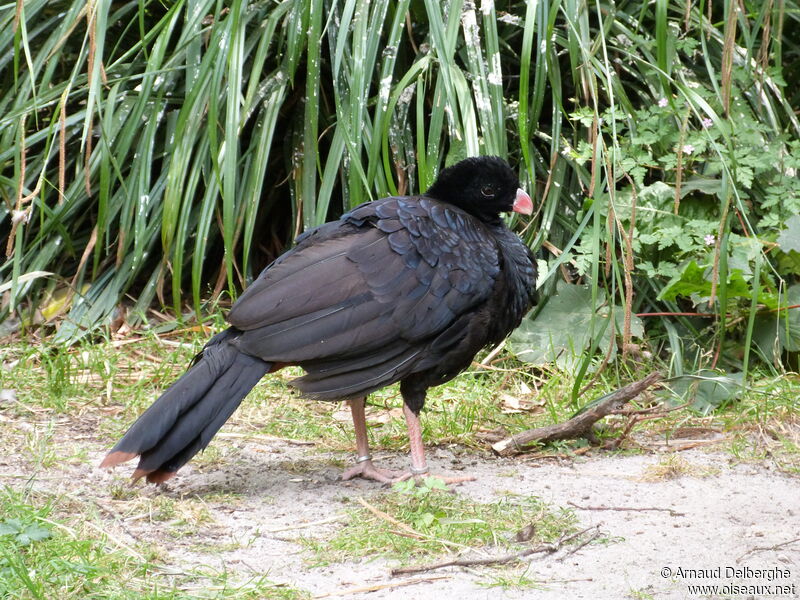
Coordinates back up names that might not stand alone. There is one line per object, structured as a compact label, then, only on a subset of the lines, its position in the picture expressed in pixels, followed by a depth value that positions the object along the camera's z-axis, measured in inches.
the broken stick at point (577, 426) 311.0
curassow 264.8
